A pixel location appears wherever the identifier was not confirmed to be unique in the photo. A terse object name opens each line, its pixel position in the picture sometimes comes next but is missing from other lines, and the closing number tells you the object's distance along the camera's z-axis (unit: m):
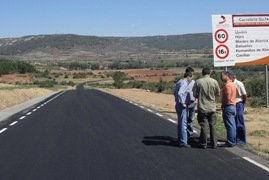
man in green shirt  11.80
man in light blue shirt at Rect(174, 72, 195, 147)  12.21
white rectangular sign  24.62
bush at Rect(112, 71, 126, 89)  98.56
